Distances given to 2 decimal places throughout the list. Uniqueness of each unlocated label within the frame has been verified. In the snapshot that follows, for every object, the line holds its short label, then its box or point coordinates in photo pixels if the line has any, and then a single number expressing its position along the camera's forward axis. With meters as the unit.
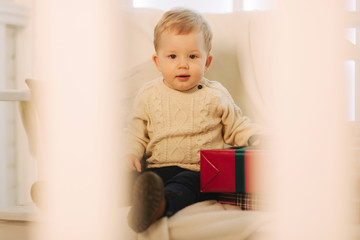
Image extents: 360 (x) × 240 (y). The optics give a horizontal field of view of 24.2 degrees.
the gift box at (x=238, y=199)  1.52
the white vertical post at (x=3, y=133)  2.05
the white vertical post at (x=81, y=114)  1.17
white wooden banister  2.03
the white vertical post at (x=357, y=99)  1.12
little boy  1.71
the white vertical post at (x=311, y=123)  1.02
